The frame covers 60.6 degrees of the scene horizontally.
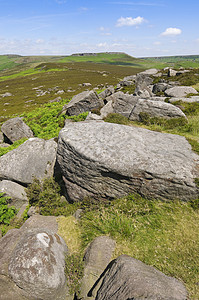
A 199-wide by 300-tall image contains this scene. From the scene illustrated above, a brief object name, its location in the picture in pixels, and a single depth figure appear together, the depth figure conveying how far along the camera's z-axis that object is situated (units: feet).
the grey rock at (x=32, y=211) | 31.96
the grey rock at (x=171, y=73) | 123.24
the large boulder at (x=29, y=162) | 38.24
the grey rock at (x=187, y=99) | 57.67
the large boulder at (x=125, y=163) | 25.11
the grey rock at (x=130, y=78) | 146.33
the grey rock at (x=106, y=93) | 90.79
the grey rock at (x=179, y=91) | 67.10
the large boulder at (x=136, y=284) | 15.15
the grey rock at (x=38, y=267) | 19.04
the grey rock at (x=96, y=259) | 20.25
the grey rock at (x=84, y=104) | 66.69
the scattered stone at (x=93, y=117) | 51.59
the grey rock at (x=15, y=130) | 62.03
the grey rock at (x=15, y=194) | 36.01
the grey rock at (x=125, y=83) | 124.04
